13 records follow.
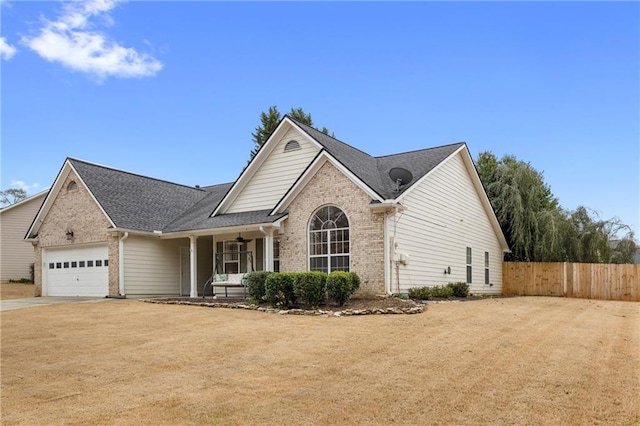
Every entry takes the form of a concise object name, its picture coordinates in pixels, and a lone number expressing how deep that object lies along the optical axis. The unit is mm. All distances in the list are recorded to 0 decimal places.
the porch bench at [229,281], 18359
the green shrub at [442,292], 17684
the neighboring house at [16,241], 31891
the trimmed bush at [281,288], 14078
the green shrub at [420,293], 16600
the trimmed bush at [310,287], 13750
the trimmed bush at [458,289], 19578
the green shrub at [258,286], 15078
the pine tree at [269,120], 43469
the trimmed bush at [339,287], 13781
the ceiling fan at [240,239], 19703
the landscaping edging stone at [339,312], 12664
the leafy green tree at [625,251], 26031
